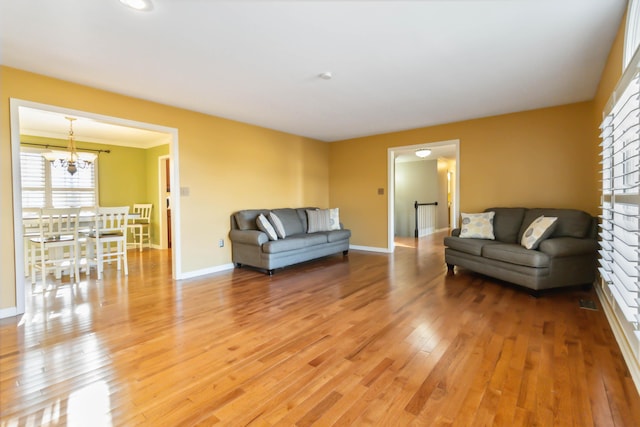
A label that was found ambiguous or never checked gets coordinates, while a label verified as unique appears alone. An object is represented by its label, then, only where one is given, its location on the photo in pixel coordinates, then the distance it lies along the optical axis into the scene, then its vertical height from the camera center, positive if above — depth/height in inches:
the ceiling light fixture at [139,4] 76.3 +54.2
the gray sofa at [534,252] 125.9 -22.5
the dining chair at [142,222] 268.8 -11.8
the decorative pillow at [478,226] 163.9 -12.4
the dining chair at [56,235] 152.6 -13.1
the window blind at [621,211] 73.5 -2.7
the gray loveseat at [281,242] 170.1 -22.0
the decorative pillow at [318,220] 211.9 -10.0
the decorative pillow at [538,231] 133.3 -12.8
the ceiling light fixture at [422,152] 221.2 +44.4
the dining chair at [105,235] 169.8 -15.0
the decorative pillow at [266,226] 175.0 -11.2
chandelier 196.9 +37.4
